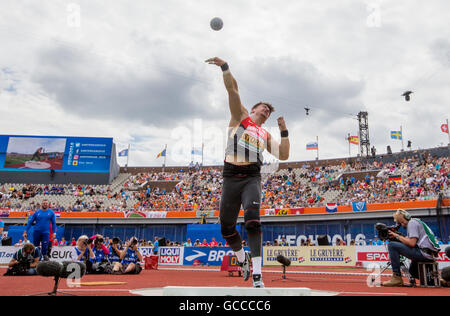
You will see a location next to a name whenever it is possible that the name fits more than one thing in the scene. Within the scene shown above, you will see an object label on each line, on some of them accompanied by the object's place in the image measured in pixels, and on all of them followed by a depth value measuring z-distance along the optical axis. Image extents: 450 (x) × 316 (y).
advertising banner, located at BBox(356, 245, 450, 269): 16.59
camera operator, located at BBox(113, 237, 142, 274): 10.37
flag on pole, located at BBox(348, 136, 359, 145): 43.84
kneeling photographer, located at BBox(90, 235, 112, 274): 10.08
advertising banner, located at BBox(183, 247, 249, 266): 18.33
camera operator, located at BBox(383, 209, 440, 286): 6.20
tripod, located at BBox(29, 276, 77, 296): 3.76
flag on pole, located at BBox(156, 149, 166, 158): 48.38
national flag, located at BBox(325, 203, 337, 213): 29.62
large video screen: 42.69
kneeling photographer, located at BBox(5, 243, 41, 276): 8.38
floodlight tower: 42.41
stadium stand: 30.16
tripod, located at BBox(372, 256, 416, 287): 6.21
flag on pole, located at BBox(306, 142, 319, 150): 44.19
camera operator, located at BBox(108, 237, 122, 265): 10.73
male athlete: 4.11
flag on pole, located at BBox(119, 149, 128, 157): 49.69
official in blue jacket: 9.63
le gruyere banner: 17.72
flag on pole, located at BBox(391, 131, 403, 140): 42.30
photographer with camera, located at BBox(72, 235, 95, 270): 9.55
